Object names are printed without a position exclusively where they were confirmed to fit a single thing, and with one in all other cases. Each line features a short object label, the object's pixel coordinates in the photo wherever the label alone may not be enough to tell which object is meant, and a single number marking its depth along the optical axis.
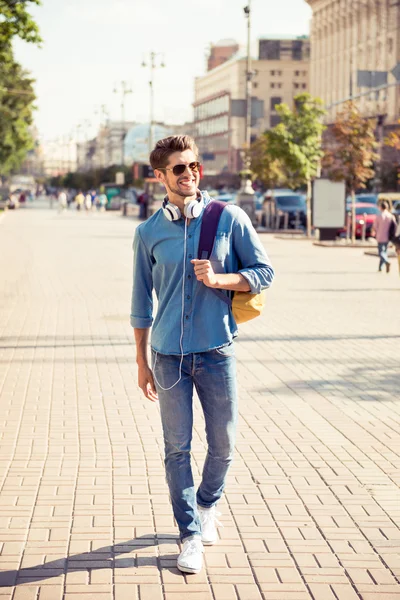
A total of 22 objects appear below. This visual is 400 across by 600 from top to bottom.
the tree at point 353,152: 34.28
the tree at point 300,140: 40.53
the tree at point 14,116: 64.46
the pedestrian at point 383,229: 22.41
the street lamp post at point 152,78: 75.62
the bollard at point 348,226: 36.62
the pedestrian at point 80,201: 81.06
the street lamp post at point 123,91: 102.25
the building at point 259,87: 139.62
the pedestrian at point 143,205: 57.67
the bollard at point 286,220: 45.25
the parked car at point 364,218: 38.89
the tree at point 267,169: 47.41
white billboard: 35.00
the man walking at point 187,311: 4.50
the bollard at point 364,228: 36.41
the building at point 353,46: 86.06
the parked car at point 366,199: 46.13
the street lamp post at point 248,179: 43.28
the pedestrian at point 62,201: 68.14
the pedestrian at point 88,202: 77.94
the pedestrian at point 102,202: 82.25
